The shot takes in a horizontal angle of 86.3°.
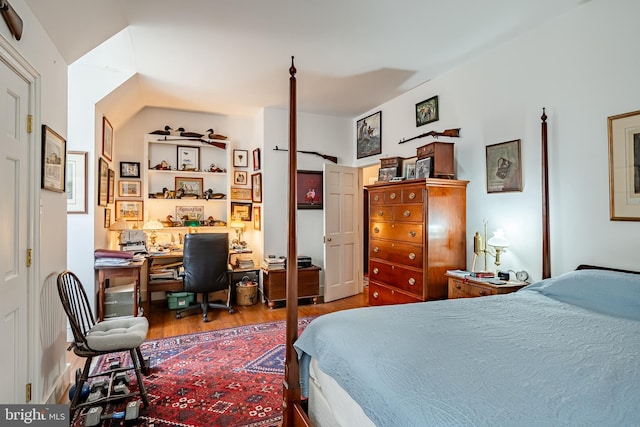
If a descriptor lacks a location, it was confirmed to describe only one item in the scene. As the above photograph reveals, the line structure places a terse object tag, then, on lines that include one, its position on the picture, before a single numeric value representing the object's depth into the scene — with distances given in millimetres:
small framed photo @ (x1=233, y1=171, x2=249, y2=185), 5184
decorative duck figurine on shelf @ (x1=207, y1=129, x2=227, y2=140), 4957
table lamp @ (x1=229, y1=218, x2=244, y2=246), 5012
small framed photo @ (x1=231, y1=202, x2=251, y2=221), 5121
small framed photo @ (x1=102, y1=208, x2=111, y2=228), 4055
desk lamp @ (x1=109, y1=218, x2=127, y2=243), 4441
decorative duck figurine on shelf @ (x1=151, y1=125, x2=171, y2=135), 4662
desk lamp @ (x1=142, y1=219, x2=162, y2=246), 4441
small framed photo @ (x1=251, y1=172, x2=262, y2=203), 4887
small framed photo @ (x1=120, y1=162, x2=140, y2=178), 4617
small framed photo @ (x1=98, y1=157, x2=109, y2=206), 3536
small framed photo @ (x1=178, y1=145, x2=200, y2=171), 4902
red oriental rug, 2094
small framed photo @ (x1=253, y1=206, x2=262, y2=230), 4938
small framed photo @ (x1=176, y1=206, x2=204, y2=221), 4918
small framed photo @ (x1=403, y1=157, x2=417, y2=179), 3705
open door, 4727
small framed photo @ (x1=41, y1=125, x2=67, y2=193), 2009
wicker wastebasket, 4543
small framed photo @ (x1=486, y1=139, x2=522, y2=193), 2855
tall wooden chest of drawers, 3094
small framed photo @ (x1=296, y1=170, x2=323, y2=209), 5000
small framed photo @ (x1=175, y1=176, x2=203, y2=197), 4918
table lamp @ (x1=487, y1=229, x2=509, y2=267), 2764
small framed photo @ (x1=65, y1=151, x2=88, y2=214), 3309
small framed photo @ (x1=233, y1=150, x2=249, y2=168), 5188
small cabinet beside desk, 4422
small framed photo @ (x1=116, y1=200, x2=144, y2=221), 4586
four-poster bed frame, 1826
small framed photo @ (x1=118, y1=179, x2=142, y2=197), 4609
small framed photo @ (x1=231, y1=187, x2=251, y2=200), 5137
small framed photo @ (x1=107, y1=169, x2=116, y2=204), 4116
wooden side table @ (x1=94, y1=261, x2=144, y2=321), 3504
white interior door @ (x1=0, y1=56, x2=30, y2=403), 1590
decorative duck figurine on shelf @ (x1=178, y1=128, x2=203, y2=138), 4804
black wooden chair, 2100
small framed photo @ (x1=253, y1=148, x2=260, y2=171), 4996
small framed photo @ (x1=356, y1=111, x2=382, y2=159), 4695
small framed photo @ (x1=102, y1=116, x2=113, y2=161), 3697
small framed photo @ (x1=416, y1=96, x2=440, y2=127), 3699
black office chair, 3949
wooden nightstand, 2576
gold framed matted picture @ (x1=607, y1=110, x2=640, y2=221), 2131
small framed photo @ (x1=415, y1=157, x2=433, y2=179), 3260
